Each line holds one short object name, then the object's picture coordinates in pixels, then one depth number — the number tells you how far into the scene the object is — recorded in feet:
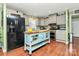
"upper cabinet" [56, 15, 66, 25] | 9.51
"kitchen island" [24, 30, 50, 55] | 5.58
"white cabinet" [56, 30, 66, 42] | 8.74
